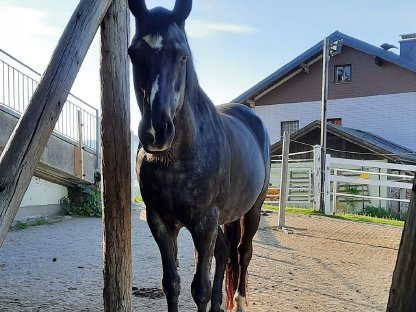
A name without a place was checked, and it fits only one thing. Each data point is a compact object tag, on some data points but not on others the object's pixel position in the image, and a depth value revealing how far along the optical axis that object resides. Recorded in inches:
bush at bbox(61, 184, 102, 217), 510.0
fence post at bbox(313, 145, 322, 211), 527.5
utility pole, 576.2
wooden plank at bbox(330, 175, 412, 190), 481.1
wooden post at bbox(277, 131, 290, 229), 374.9
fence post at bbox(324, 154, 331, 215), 506.9
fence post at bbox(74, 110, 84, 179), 473.4
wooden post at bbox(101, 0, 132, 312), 120.6
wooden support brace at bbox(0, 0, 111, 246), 79.7
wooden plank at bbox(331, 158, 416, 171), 510.9
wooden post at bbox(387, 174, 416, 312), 46.8
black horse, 93.5
